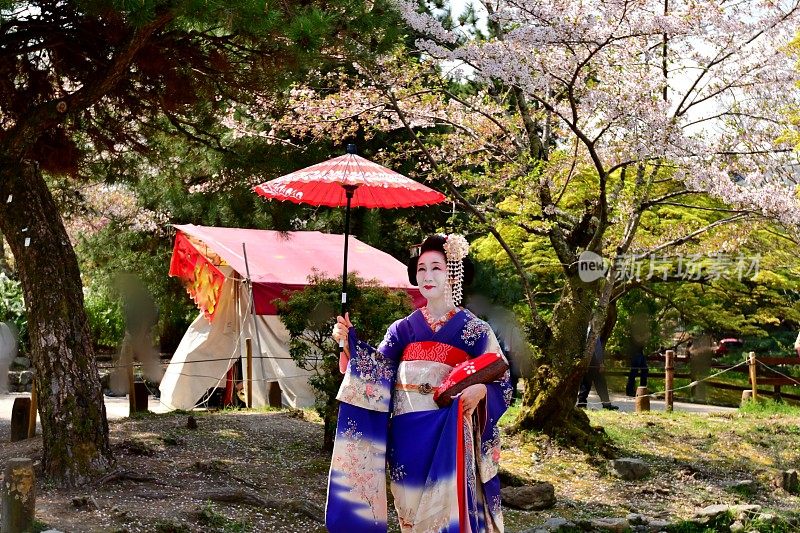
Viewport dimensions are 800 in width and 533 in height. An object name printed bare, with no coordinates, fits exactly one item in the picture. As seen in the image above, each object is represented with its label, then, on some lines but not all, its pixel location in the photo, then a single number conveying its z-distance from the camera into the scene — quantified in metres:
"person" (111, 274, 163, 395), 11.40
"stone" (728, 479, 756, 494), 8.30
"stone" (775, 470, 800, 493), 8.42
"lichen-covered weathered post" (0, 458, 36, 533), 4.92
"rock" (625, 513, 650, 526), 6.93
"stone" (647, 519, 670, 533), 6.82
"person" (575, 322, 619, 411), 12.72
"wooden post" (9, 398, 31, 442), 8.55
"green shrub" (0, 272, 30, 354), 16.59
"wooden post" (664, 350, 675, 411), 13.35
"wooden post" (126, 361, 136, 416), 10.14
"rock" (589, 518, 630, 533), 6.61
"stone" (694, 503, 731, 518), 7.02
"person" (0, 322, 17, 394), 13.77
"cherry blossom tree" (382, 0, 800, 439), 8.61
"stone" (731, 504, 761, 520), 6.97
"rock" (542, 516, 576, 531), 6.50
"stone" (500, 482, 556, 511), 7.25
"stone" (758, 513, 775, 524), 6.88
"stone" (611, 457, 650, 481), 8.53
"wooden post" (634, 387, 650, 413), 12.81
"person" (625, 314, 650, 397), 15.16
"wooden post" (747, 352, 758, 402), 13.09
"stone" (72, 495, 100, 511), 5.91
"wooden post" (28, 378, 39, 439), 8.56
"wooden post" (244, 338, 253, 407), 11.80
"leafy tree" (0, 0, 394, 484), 6.00
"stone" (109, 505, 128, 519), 5.70
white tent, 12.48
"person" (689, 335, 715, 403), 15.43
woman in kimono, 4.75
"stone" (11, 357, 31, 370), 15.68
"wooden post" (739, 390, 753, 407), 13.58
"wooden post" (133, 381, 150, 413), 10.28
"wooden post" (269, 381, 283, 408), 11.54
